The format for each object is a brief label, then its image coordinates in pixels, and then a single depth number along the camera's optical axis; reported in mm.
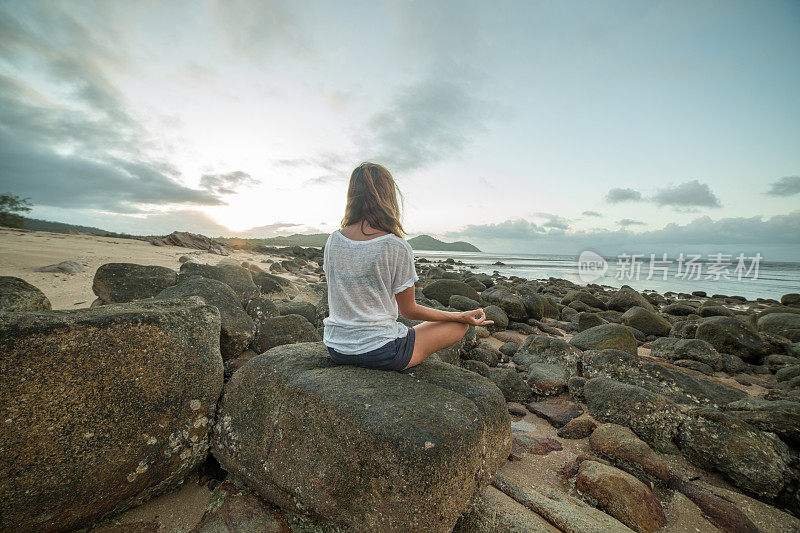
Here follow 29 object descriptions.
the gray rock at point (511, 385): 3971
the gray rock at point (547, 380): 4094
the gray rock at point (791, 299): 15750
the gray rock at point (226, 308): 3502
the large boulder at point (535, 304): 8688
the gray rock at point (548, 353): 4656
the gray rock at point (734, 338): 6449
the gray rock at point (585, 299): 11898
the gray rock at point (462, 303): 8074
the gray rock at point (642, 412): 3010
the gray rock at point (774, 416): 2885
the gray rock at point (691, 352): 5895
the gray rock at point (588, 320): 7727
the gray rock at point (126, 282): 4199
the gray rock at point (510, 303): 8125
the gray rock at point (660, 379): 3805
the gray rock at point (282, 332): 3842
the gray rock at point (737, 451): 2586
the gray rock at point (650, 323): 8164
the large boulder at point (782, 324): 8211
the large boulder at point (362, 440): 1662
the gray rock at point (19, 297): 3332
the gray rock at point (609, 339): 5090
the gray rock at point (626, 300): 11170
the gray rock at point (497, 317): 7352
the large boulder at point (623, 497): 2172
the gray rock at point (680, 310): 12055
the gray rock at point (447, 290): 9055
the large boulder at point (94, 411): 1699
